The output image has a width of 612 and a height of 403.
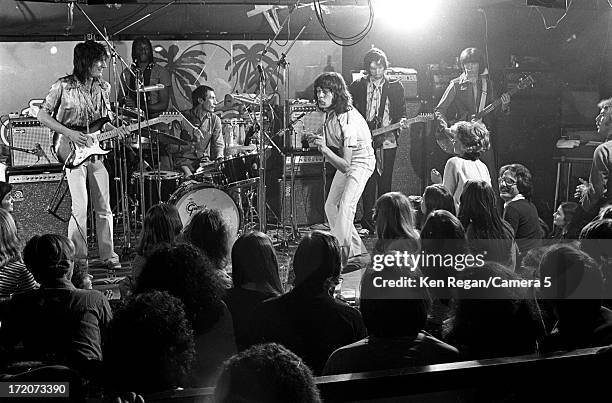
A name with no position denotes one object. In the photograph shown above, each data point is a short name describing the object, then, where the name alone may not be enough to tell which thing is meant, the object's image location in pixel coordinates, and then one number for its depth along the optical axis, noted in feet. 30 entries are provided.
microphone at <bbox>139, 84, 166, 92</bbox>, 23.42
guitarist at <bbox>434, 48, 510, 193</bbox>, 30.76
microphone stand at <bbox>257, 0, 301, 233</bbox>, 22.96
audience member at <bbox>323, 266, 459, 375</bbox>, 8.89
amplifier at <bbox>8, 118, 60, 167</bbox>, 26.66
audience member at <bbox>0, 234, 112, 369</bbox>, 10.52
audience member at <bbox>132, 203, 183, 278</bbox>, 14.73
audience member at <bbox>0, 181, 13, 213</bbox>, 21.20
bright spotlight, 32.35
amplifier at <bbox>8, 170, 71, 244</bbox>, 24.86
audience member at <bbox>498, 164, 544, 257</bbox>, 18.38
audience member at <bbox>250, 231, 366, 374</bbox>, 10.79
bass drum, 23.76
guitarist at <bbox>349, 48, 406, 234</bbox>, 29.50
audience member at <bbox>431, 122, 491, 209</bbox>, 21.08
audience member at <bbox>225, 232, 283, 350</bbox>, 11.30
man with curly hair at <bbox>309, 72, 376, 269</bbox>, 22.82
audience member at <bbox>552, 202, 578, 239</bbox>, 22.36
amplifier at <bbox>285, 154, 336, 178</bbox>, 30.14
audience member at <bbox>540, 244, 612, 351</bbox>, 9.44
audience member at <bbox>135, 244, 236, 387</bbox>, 9.85
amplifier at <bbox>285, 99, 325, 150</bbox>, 30.37
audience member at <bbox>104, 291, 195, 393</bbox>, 7.23
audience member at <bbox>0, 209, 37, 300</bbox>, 13.41
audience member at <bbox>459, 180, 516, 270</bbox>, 15.93
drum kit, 23.94
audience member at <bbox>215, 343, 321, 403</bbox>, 5.58
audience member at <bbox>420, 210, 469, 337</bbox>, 13.34
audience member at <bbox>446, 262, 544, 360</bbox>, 9.30
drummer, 28.55
